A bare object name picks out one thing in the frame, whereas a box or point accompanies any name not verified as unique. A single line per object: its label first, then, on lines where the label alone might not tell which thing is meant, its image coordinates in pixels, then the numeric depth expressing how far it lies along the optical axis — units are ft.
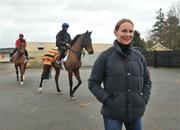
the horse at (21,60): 30.39
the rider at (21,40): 29.28
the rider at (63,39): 22.29
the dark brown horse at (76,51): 21.70
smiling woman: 7.28
